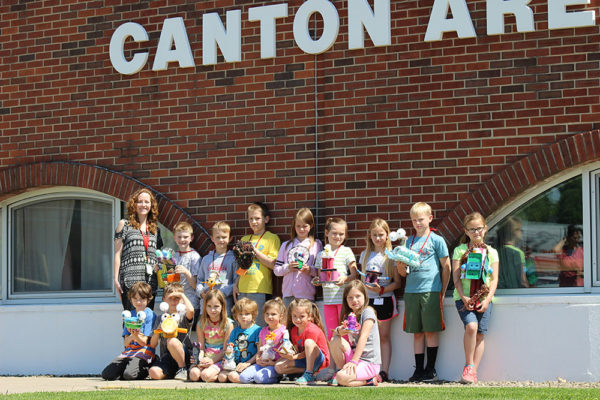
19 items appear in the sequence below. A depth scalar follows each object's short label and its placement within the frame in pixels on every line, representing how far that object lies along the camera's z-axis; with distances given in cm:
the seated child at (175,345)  946
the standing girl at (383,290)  932
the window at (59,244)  1129
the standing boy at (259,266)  990
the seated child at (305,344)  892
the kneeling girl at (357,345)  859
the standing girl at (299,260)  960
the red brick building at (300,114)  931
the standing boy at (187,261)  1012
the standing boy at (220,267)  991
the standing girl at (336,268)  944
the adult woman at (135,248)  1017
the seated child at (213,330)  930
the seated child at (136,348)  943
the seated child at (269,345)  898
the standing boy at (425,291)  909
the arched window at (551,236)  927
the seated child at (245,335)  927
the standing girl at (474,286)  890
